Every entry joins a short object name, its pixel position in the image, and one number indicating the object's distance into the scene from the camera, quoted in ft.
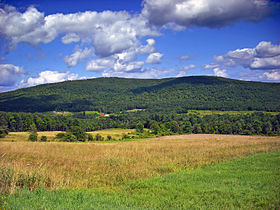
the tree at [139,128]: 297.53
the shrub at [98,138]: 231.46
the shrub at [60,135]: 230.44
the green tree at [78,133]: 224.53
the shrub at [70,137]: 216.43
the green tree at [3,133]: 219.78
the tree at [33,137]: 202.30
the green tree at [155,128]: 295.42
